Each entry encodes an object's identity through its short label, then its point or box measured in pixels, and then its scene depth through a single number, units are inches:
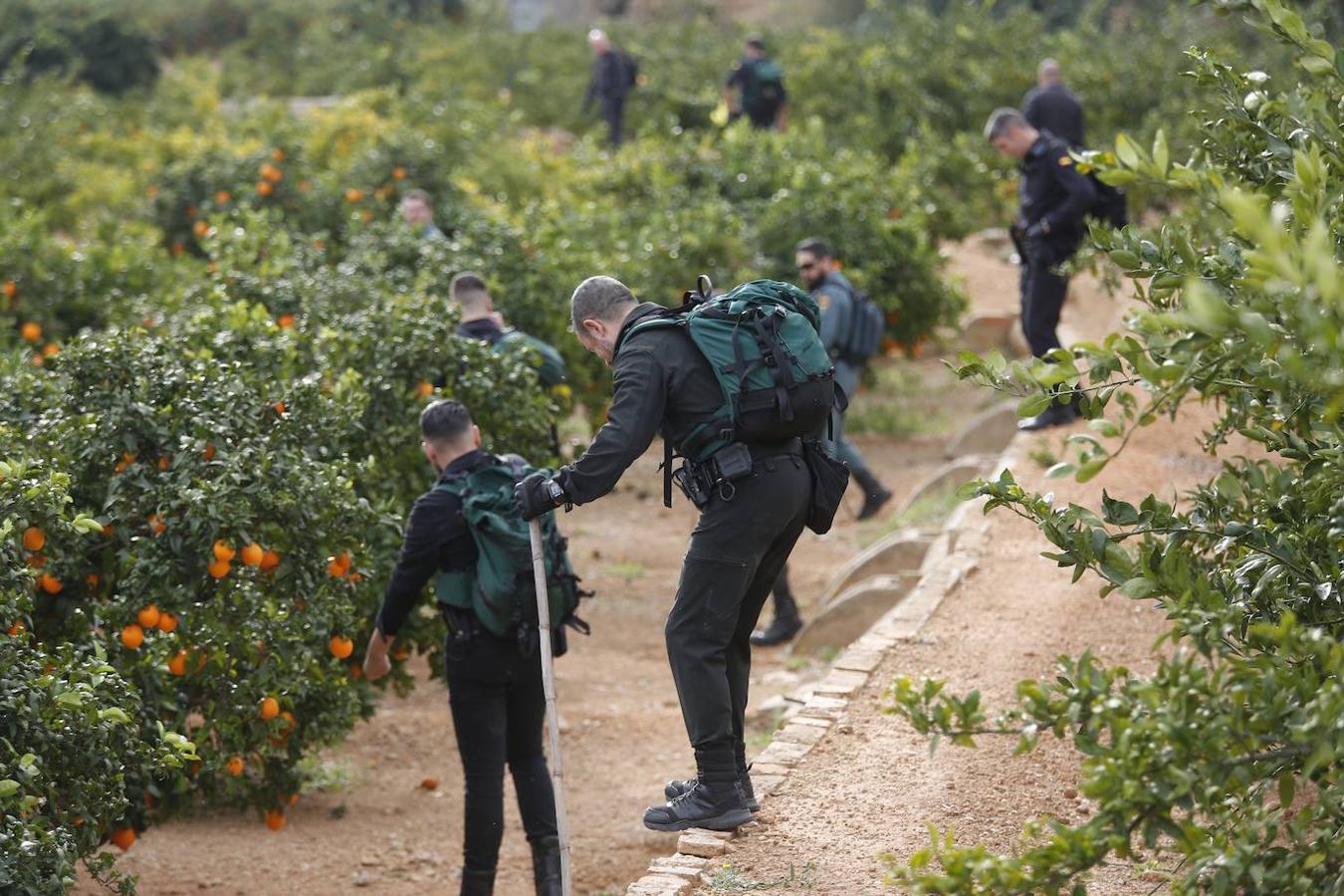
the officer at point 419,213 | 801.6
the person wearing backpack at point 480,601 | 426.9
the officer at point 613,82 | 1584.6
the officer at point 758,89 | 1380.4
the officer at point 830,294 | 713.0
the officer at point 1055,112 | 871.1
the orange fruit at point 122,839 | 423.2
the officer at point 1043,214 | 701.3
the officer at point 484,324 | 592.1
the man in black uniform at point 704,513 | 372.2
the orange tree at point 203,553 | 430.9
